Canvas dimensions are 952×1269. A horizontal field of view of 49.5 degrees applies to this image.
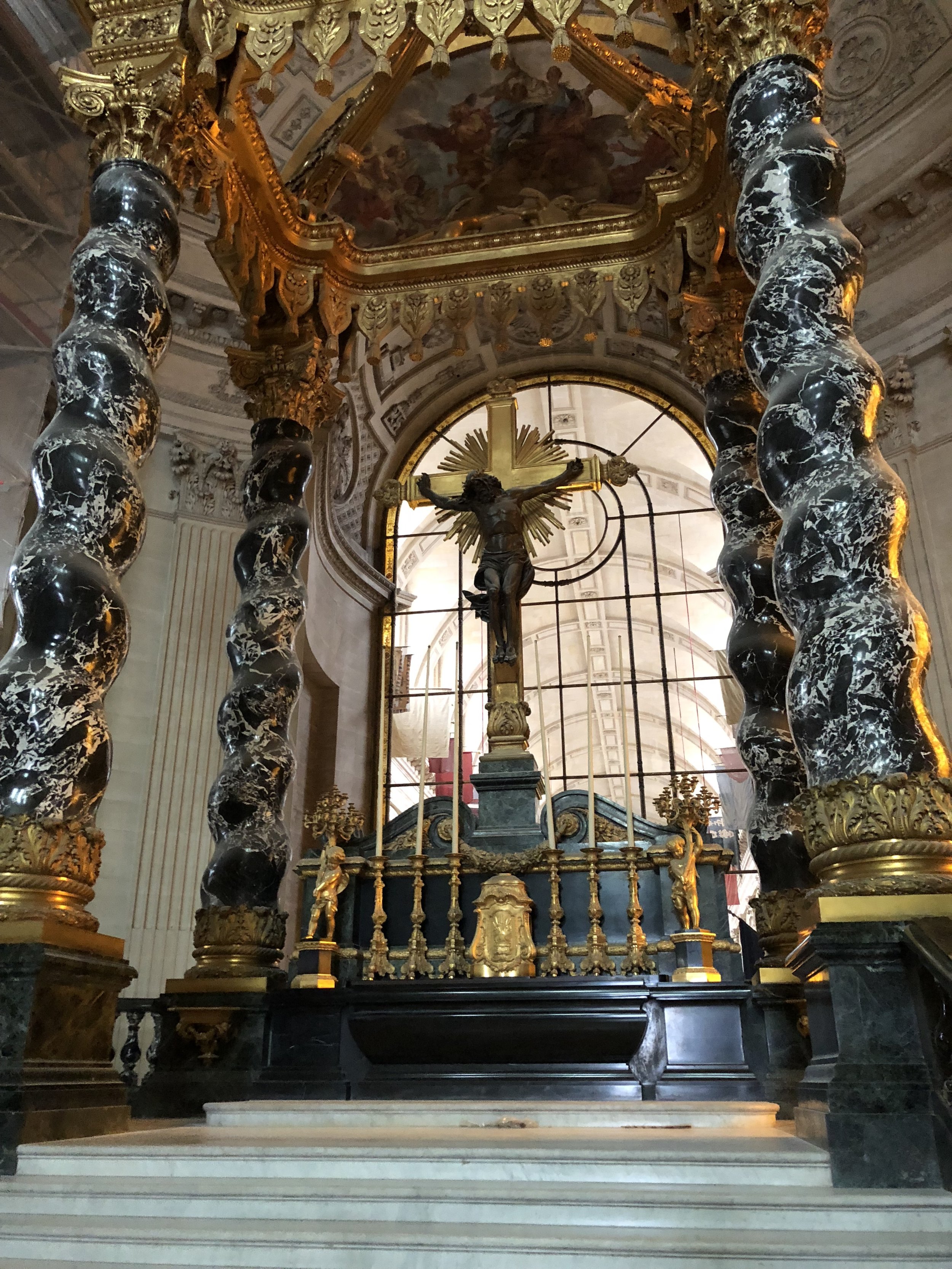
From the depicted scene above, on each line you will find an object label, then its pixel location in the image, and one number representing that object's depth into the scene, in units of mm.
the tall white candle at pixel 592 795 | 5664
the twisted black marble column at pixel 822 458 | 3422
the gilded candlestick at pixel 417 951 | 5652
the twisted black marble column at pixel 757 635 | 5520
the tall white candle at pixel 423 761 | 5977
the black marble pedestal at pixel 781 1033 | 4836
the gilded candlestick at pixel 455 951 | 5602
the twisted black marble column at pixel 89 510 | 3934
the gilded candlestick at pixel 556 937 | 5469
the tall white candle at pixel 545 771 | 5758
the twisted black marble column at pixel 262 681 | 5918
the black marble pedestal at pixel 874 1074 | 2838
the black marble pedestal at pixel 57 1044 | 3467
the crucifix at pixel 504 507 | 6559
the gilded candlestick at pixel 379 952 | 5695
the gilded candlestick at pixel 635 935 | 5430
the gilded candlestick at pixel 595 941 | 5398
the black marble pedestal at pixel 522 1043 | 5043
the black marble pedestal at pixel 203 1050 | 5242
